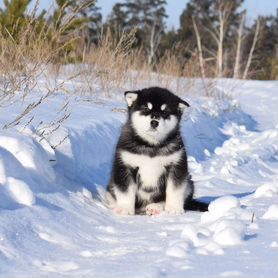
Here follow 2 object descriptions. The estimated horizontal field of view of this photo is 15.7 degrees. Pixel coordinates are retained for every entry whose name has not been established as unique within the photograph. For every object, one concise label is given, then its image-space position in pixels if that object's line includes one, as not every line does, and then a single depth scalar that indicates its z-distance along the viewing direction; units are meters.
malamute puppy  7.88
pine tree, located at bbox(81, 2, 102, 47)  66.43
